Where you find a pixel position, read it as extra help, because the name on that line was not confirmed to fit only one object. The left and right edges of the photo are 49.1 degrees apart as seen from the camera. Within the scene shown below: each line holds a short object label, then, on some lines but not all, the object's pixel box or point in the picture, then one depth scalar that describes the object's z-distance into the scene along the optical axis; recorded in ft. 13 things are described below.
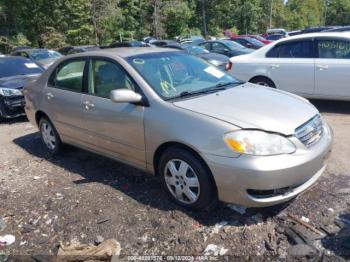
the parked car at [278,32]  112.12
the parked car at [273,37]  98.60
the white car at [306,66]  22.85
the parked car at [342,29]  50.74
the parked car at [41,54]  54.10
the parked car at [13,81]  26.55
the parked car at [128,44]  65.05
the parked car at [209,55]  41.01
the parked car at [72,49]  64.28
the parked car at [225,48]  49.85
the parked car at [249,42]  66.54
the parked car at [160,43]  72.27
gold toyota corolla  10.84
